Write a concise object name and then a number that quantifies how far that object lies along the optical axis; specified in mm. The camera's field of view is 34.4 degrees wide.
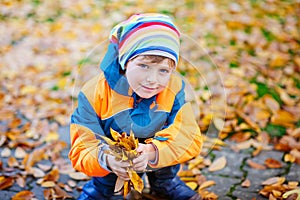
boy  2146
